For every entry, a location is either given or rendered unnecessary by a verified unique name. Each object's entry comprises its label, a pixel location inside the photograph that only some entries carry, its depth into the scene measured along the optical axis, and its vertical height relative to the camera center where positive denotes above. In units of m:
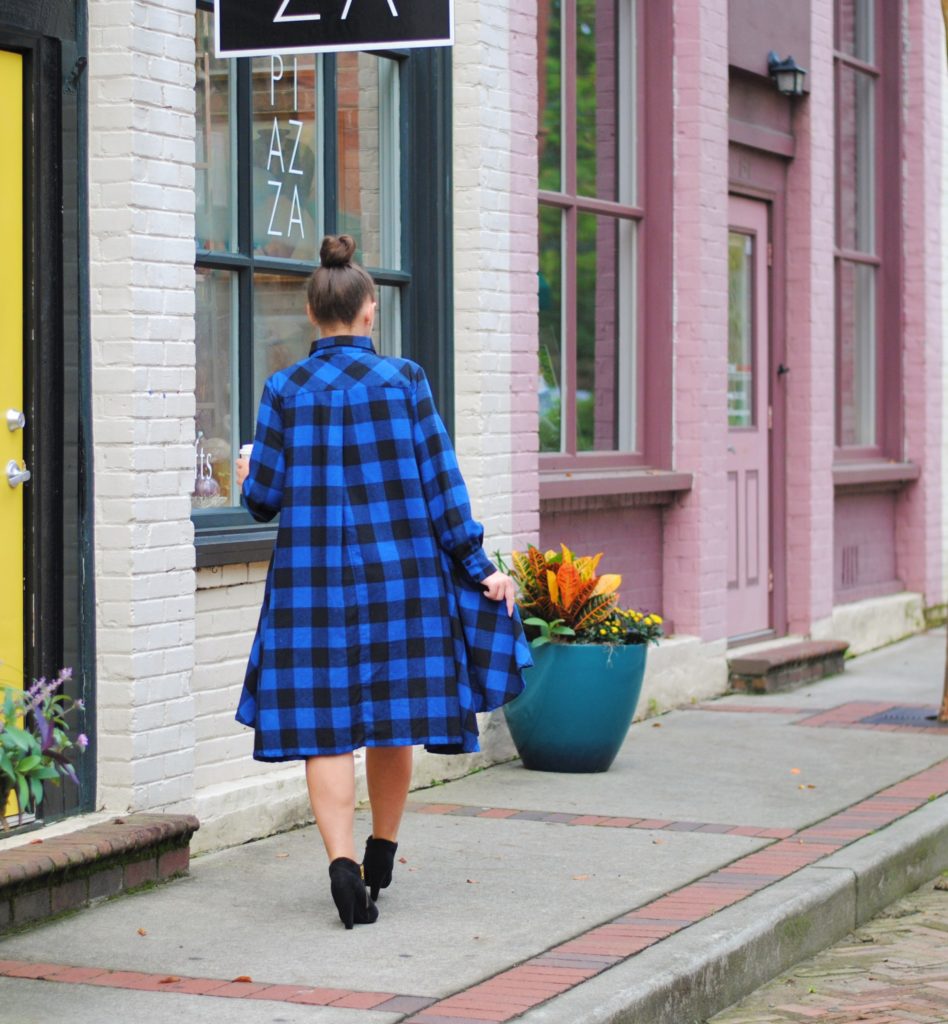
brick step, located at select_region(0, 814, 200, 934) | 8.61 -0.92
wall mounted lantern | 17.82 +2.48
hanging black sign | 9.73 +1.51
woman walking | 8.59 -0.12
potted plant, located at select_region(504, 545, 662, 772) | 12.39 -0.49
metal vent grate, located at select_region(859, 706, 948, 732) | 14.89 -0.88
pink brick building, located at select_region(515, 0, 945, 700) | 15.51 +1.18
